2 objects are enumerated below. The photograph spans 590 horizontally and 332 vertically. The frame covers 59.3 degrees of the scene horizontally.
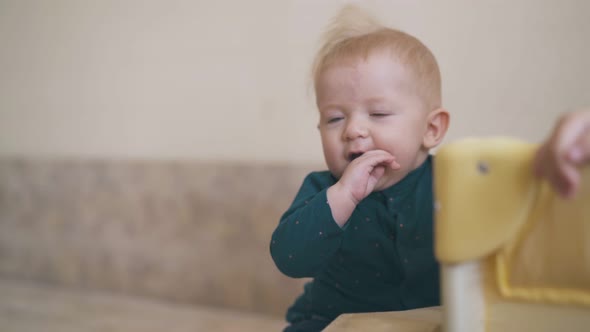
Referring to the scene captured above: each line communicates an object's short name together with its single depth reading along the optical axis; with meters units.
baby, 0.78
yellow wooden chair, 0.44
